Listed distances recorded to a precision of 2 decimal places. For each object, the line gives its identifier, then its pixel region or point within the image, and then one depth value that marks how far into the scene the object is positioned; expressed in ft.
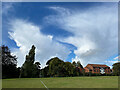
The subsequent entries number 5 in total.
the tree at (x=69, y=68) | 145.07
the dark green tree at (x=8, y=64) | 117.01
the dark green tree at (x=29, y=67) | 130.33
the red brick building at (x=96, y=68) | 232.41
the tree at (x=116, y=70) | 173.63
